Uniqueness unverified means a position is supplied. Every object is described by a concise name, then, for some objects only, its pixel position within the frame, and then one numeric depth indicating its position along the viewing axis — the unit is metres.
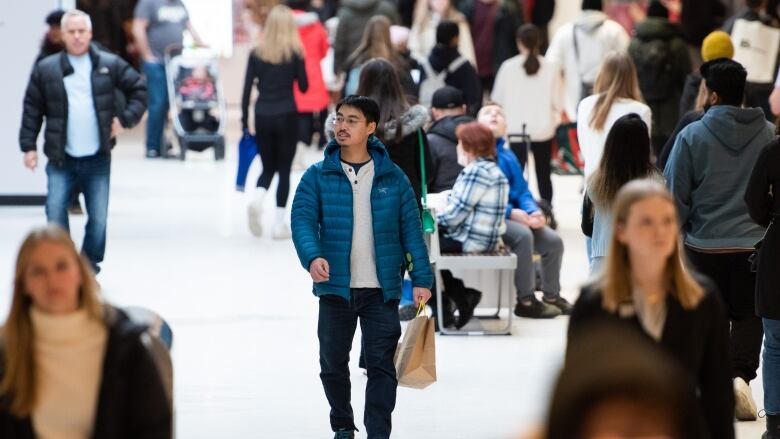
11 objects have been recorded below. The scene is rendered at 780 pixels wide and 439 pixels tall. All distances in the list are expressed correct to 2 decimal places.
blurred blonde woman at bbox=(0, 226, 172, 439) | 7.49
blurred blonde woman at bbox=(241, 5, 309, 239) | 24.41
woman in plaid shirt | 17.19
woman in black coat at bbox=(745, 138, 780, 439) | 12.29
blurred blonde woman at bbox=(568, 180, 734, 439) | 8.02
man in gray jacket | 13.55
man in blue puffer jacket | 12.47
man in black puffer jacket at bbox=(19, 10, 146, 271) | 19.44
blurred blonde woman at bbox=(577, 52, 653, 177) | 17.45
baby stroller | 35.22
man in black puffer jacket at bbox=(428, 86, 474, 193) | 18.62
